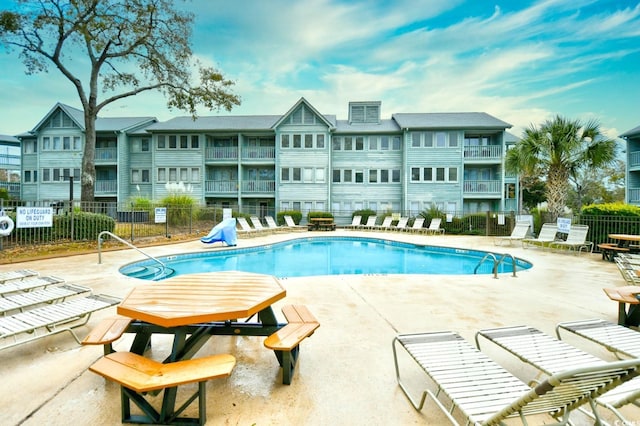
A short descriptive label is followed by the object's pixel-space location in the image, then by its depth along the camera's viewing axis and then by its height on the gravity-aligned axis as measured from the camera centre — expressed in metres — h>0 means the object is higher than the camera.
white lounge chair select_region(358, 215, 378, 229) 21.89 -1.16
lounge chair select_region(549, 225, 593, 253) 10.87 -1.08
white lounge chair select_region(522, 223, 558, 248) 11.99 -1.05
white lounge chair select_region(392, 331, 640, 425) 1.37 -1.13
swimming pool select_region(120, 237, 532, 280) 9.86 -2.03
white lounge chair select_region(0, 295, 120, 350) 3.00 -1.20
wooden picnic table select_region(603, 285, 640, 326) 3.77 -1.23
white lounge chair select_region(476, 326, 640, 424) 1.93 -1.14
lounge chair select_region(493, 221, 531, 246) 13.37 -1.01
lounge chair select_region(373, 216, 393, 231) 21.24 -1.23
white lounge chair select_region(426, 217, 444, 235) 18.66 -1.22
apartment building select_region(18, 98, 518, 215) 24.19 +3.76
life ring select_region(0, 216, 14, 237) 8.90 -0.64
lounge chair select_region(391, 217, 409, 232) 20.37 -1.18
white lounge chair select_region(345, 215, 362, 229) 22.58 -1.11
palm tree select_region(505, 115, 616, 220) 11.63 +2.24
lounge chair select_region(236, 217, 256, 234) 16.72 -1.16
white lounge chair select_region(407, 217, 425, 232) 19.25 -1.16
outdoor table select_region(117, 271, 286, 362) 2.34 -0.83
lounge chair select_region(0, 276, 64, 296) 4.13 -1.15
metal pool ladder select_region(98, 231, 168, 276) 8.97 -1.97
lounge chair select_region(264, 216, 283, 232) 20.04 -1.21
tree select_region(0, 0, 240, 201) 14.36 +7.90
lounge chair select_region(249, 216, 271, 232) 18.00 -1.16
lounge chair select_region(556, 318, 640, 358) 2.58 -1.15
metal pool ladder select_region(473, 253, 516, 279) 7.04 -1.47
